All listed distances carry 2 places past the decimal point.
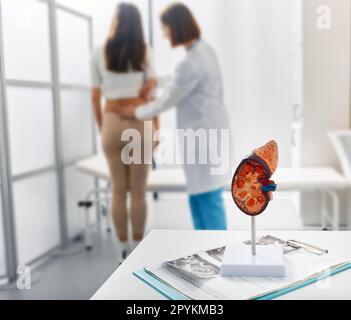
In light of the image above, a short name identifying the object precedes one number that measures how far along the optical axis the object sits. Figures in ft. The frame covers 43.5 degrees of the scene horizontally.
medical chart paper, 1.64
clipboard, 1.62
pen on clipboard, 1.98
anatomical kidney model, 1.83
